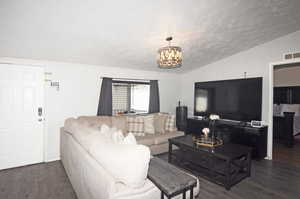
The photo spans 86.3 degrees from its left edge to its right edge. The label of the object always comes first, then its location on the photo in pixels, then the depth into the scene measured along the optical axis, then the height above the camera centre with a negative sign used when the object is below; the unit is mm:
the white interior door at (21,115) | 3033 -394
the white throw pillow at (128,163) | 1259 -542
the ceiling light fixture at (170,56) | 2342 +606
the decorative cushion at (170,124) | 4193 -712
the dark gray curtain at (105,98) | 4020 -42
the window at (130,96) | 4484 +12
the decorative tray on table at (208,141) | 2867 -820
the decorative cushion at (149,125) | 4004 -715
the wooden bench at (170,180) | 1317 -749
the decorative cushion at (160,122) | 4160 -666
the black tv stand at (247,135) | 3434 -825
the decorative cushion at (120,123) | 3738 -623
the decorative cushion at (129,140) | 1689 -468
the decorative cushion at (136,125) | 3840 -705
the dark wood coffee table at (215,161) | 2480 -1228
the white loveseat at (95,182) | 1254 -765
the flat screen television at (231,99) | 3711 -35
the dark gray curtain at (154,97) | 4895 -8
